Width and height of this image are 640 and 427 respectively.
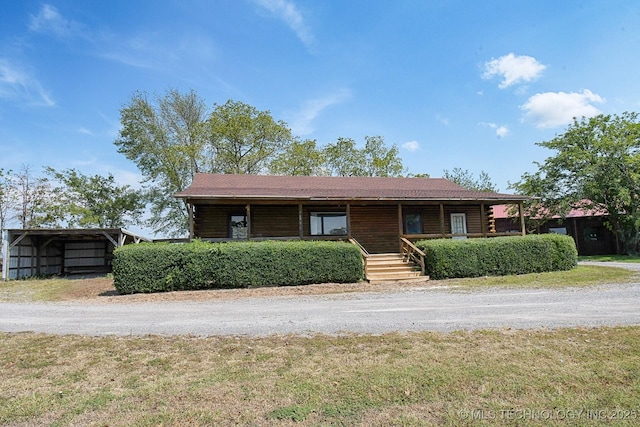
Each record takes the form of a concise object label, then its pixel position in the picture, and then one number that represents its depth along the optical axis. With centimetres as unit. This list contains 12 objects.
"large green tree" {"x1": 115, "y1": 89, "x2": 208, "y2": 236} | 2955
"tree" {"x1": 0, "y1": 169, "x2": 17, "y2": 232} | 2884
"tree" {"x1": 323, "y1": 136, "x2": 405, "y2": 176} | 3603
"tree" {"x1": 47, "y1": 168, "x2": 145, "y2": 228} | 3044
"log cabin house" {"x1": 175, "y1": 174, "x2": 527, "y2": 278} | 1562
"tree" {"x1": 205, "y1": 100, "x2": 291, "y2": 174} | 2955
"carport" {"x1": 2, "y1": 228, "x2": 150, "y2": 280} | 1859
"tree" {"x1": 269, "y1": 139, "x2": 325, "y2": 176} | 3114
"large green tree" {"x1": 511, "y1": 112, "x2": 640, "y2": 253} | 2366
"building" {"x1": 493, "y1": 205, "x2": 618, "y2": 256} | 2772
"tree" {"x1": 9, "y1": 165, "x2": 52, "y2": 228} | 2933
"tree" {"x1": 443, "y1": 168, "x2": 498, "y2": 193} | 4159
